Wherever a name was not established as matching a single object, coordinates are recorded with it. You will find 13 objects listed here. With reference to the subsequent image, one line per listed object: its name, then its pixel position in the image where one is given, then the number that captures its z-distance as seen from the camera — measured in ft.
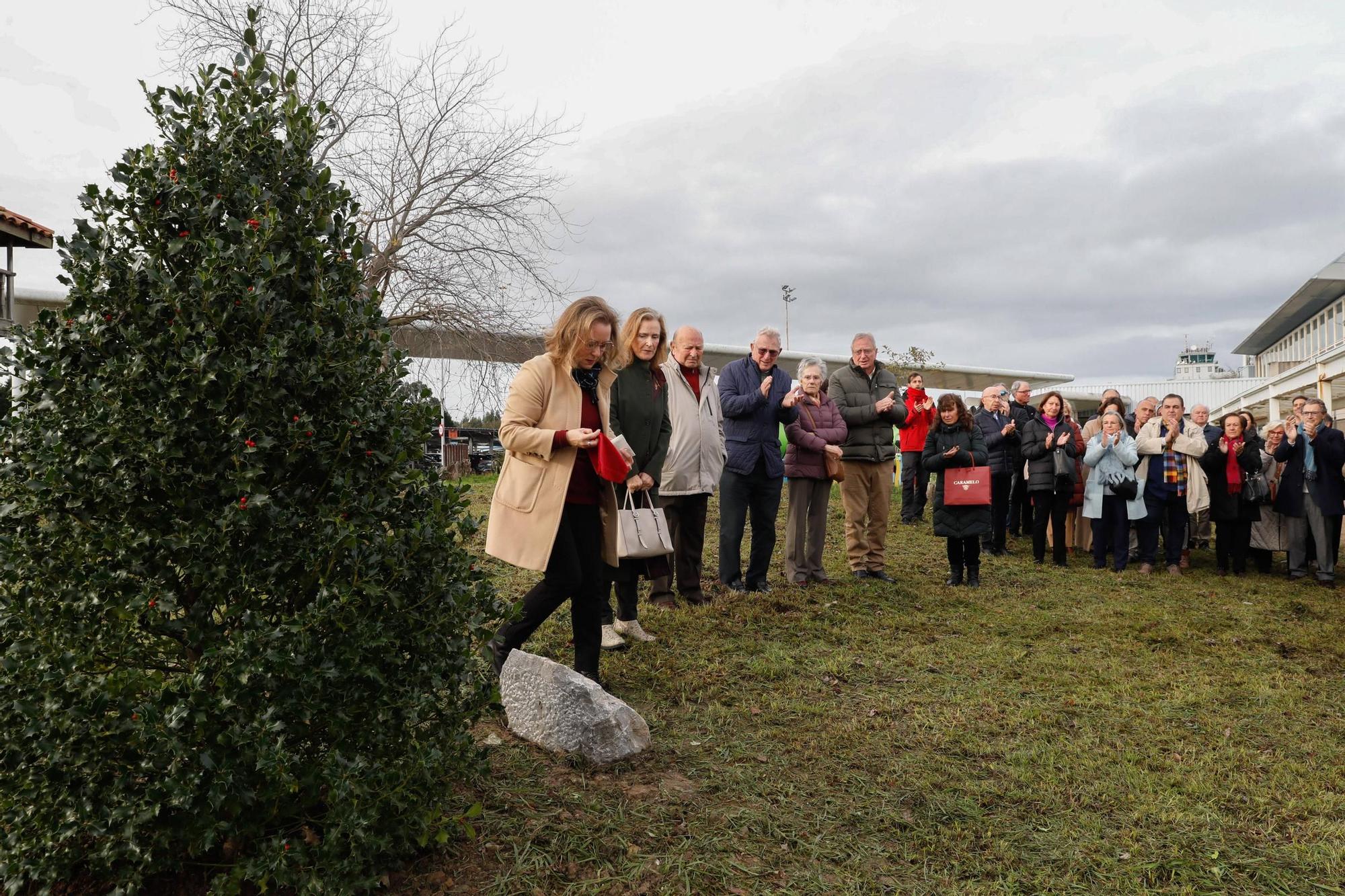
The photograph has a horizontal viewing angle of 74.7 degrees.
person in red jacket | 40.06
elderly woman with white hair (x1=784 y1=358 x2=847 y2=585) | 24.68
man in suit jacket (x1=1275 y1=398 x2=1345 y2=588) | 28.45
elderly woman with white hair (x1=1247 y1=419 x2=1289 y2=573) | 30.68
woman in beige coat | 12.97
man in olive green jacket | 26.35
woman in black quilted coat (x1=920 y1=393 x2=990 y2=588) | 26.05
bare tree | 55.36
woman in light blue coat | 29.35
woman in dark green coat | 16.53
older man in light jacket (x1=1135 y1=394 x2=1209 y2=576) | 29.55
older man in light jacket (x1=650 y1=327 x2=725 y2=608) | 21.67
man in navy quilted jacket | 23.22
